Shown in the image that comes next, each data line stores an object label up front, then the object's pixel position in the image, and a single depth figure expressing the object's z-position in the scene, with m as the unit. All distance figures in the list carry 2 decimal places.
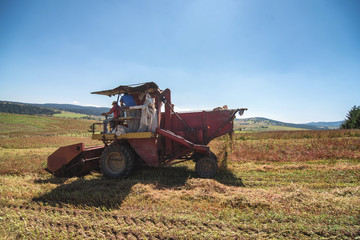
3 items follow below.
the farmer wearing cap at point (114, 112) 6.01
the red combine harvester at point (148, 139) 5.88
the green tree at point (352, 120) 29.41
